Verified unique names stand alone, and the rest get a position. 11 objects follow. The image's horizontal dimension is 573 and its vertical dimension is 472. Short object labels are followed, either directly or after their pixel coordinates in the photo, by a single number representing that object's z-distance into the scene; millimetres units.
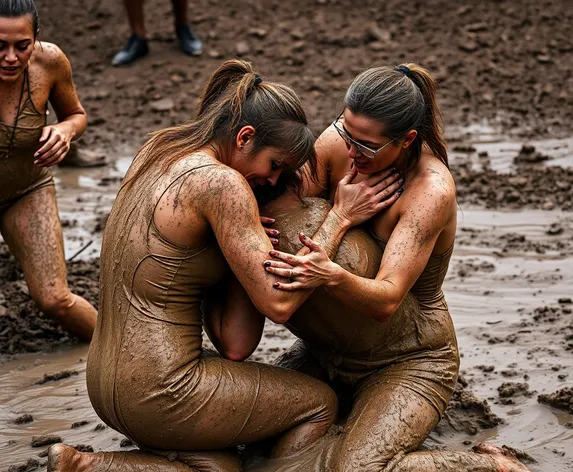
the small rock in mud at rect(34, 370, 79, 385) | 9614
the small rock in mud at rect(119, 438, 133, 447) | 8228
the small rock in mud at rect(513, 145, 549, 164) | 15084
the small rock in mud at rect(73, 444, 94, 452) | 8152
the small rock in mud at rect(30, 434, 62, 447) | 8367
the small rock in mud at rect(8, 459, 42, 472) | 7945
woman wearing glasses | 7291
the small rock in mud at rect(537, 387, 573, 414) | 8565
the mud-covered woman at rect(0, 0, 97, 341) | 9700
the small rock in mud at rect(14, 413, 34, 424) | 8835
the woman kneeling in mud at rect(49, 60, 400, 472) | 7027
